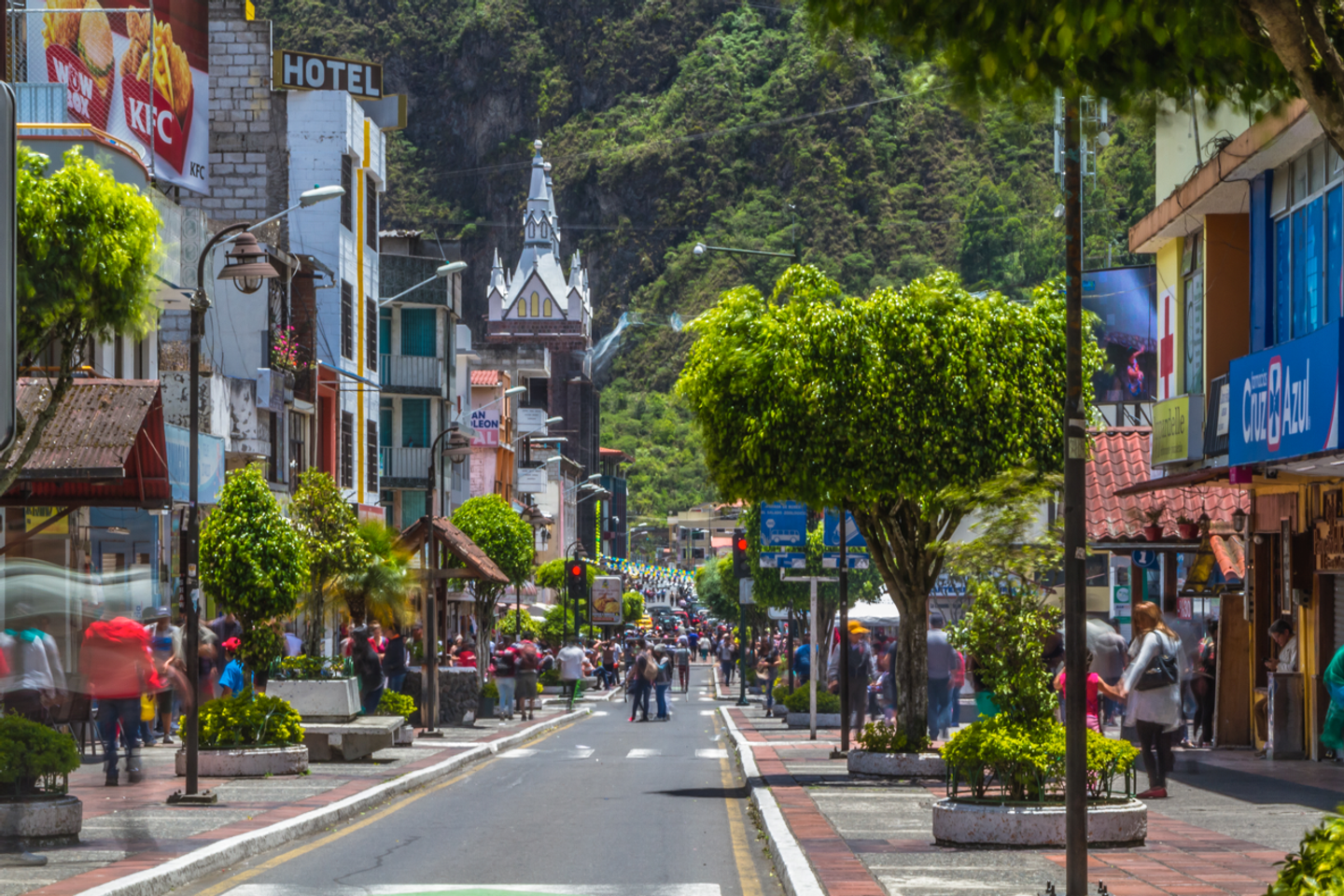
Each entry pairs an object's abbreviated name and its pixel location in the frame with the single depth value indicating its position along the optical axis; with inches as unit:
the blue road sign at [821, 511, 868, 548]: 1718.8
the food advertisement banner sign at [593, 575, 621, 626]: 3253.0
